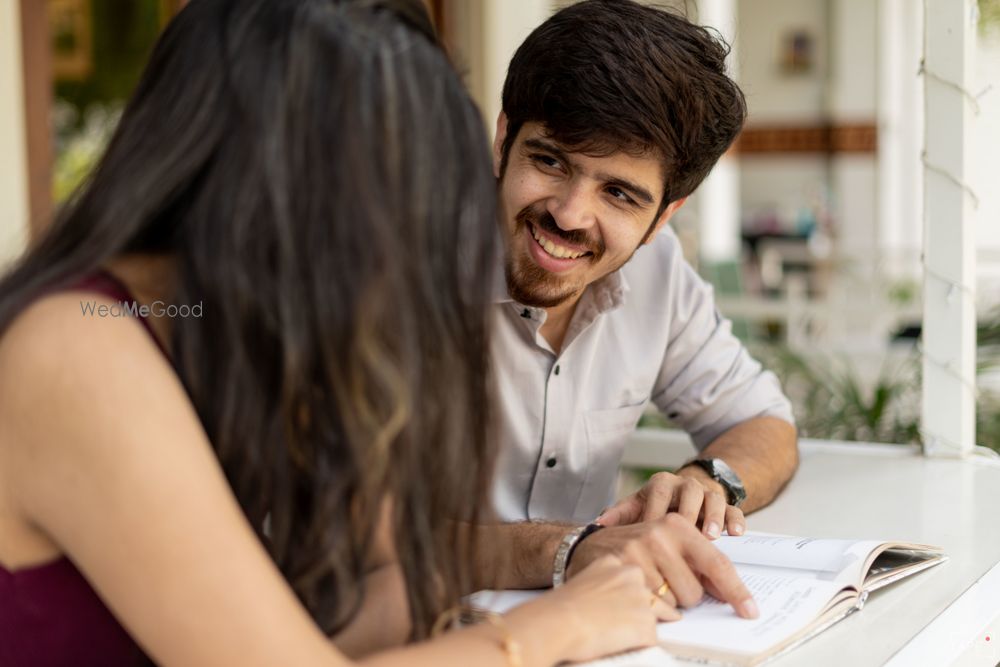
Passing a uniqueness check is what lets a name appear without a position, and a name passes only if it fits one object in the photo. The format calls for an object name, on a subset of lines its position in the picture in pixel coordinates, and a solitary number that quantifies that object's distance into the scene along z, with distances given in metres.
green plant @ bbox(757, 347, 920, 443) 3.00
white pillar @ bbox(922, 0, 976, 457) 1.98
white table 1.16
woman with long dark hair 0.85
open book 1.10
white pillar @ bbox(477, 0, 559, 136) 4.50
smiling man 1.66
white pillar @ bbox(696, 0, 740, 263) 8.49
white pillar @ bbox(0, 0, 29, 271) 3.01
